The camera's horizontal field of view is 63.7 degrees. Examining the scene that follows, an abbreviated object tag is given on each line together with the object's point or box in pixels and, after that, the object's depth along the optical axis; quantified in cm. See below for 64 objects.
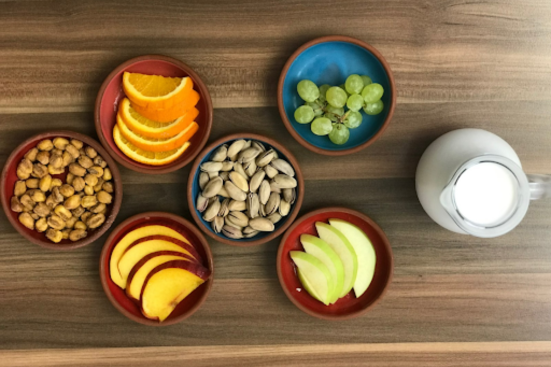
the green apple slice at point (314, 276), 84
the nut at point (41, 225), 84
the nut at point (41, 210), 83
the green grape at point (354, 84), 82
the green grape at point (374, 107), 83
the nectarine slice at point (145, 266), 84
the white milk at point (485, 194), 71
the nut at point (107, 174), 84
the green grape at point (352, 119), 82
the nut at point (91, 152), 83
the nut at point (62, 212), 84
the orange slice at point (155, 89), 80
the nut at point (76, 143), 83
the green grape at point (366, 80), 84
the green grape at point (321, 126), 82
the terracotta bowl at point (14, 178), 82
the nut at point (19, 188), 84
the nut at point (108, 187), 84
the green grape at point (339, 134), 83
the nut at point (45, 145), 83
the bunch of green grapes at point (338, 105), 81
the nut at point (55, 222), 84
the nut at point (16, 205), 83
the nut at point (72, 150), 83
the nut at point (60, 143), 83
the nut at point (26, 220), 83
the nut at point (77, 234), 84
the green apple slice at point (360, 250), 88
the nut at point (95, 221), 84
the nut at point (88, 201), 83
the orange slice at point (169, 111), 80
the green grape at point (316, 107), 84
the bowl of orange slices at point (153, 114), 81
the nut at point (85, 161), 83
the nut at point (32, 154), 84
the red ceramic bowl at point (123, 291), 84
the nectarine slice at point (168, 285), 84
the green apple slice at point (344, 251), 86
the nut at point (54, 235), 84
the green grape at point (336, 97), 81
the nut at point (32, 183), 84
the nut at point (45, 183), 84
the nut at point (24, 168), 83
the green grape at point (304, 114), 82
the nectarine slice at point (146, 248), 84
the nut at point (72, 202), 84
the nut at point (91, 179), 83
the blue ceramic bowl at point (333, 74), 85
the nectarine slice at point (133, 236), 85
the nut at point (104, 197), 84
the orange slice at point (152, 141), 81
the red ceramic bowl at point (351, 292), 86
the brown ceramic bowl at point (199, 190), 83
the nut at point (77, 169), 83
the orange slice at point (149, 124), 81
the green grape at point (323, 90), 85
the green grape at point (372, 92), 81
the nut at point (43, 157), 83
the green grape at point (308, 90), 82
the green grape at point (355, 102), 81
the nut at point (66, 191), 84
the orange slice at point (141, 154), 83
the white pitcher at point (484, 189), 69
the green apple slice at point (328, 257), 85
